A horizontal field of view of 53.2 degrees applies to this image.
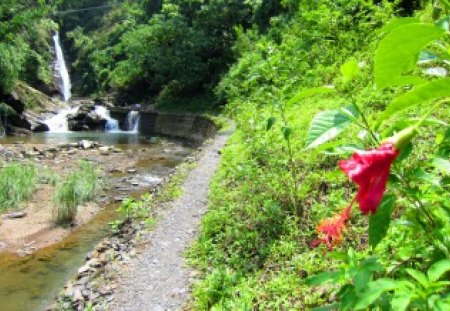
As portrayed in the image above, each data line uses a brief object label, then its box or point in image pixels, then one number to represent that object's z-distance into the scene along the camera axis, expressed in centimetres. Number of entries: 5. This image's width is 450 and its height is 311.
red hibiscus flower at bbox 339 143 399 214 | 55
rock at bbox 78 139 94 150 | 1544
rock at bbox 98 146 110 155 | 1472
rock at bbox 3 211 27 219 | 839
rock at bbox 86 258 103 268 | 545
